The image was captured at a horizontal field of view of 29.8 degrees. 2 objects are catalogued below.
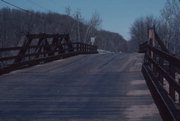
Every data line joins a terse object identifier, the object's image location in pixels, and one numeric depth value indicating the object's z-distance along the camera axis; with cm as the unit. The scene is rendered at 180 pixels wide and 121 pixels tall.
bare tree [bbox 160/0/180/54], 5863
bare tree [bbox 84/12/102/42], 8869
